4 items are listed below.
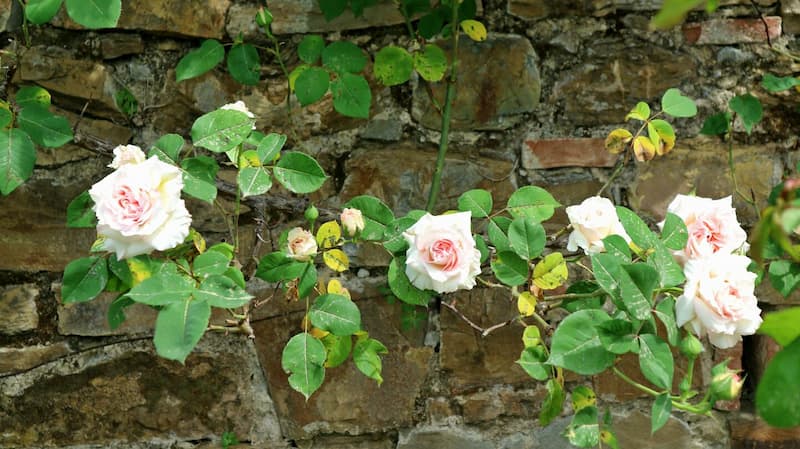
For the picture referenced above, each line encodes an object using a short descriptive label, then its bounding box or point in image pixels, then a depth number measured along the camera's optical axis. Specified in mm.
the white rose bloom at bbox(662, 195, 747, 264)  1247
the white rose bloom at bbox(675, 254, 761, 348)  1100
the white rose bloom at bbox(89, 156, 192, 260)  1102
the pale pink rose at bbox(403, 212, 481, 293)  1201
